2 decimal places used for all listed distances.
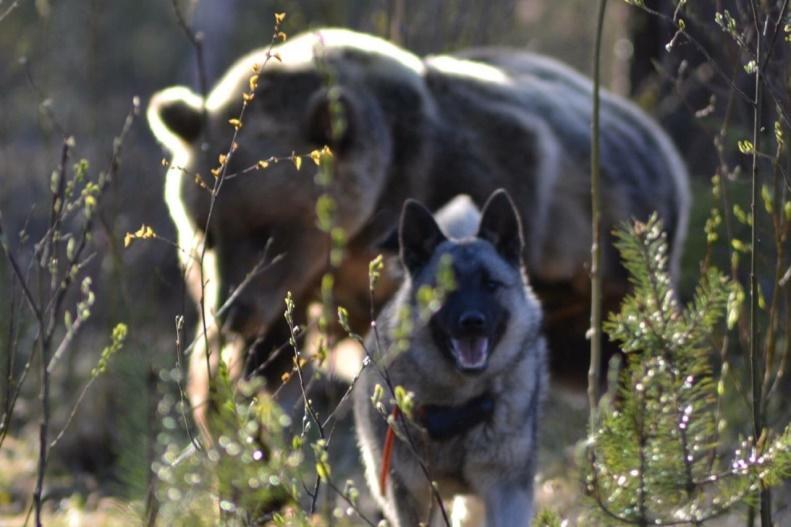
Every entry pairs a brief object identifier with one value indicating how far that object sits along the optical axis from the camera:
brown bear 13.91
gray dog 9.68
